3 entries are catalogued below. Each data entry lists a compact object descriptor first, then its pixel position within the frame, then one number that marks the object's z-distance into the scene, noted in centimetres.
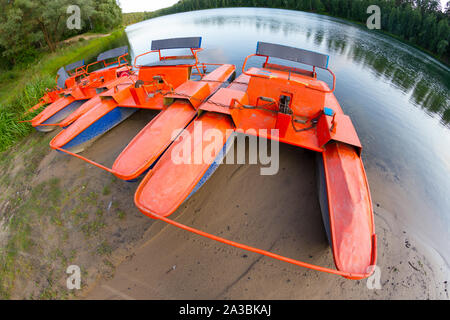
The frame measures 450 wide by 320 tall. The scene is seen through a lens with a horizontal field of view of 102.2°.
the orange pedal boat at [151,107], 391
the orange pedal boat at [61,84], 757
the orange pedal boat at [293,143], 261
